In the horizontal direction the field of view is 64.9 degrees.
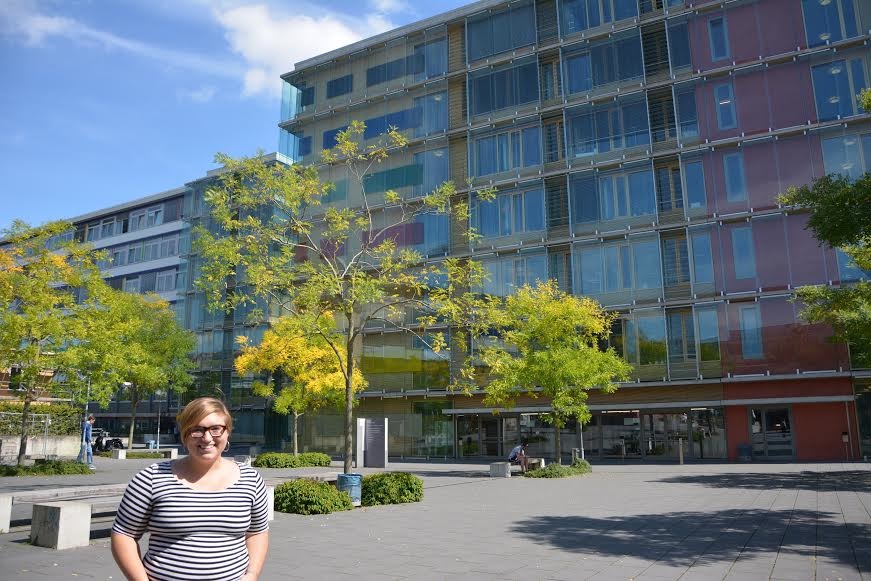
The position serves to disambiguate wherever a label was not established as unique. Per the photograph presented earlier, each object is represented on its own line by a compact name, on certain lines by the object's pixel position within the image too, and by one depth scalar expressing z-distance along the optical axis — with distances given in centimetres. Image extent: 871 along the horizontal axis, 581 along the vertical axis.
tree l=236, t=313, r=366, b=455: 3416
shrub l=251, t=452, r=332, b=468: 3178
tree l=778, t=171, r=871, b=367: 1536
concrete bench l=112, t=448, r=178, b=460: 3953
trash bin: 1659
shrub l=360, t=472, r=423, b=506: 1688
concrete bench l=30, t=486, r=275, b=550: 1102
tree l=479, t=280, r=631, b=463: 2628
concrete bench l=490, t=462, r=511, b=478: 2636
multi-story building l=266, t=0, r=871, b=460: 3139
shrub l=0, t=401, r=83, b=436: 3559
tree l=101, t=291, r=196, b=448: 4294
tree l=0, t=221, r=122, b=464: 2464
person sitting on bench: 2739
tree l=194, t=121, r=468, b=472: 1711
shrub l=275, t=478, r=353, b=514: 1515
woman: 333
